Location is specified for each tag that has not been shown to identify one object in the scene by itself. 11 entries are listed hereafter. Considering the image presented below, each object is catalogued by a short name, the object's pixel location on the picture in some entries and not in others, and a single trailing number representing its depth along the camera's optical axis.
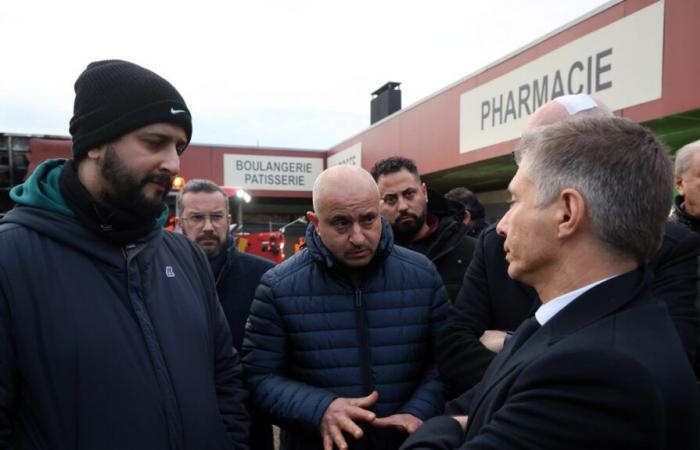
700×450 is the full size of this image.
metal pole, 6.74
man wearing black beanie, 1.42
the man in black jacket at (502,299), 1.87
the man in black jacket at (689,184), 2.68
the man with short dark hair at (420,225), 3.11
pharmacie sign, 6.13
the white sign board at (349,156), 15.23
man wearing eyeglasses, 2.92
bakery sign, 17.11
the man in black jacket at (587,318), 0.90
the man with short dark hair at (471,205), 5.03
